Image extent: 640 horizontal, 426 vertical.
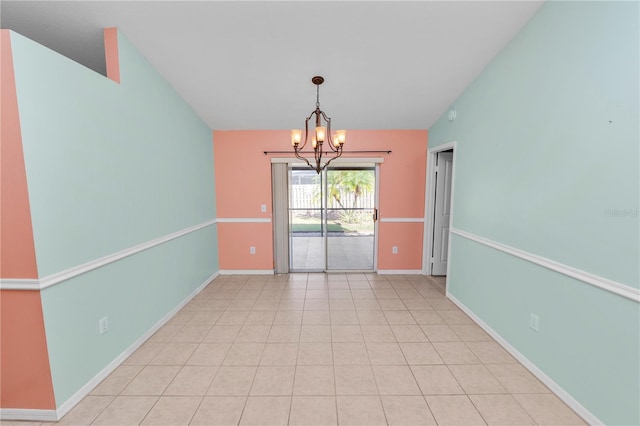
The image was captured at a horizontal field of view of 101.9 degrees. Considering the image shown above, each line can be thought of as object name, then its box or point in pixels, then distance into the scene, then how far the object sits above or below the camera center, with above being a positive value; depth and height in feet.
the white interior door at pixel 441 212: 13.50 -1.20
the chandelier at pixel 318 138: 7.61 +1.58
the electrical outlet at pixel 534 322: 6.71 -3.46
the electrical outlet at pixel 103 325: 6.48 -3.37
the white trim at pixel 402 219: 14.24 -1.60
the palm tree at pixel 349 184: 18.94 +0.46
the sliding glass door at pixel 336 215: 14.70 -1.77
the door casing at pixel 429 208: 13.45 -0.97
